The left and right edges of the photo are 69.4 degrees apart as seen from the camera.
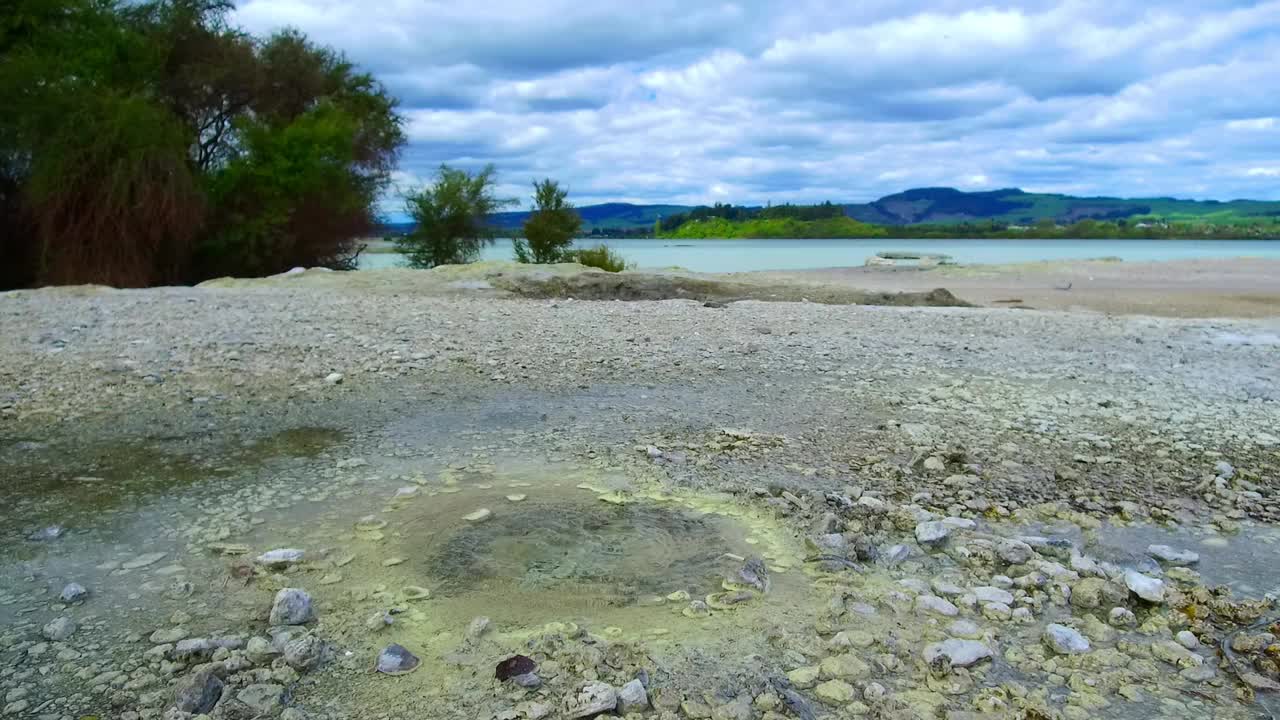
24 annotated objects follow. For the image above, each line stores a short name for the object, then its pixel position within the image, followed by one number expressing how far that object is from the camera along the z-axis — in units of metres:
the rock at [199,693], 2.76
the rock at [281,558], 3.81
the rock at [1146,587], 3.60
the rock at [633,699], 2.82
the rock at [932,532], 4.20
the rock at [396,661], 3.01
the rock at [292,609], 3.32
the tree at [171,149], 16.97
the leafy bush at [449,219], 27.22
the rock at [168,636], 3.16
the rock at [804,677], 2.97
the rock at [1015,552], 3.98
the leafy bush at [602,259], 22.95
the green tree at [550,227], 26.47
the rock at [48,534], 4.14
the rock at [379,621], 3.30
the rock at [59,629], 3.20
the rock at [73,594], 3.49
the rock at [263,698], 2.79
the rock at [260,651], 3.05
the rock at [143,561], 3.84
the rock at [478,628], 3.26
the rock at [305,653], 3.01
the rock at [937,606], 3.49
